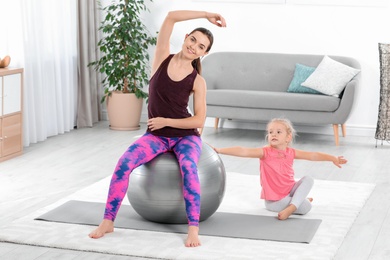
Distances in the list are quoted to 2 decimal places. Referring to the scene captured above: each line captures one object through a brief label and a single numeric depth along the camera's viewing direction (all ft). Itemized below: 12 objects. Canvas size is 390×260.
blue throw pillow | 22.41
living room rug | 11.37
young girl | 13.73
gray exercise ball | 12.26
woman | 12.25
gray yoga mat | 12.33
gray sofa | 21.27
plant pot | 23.65
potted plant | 23.30
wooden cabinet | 18.58
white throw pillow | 21.63
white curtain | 20.31
